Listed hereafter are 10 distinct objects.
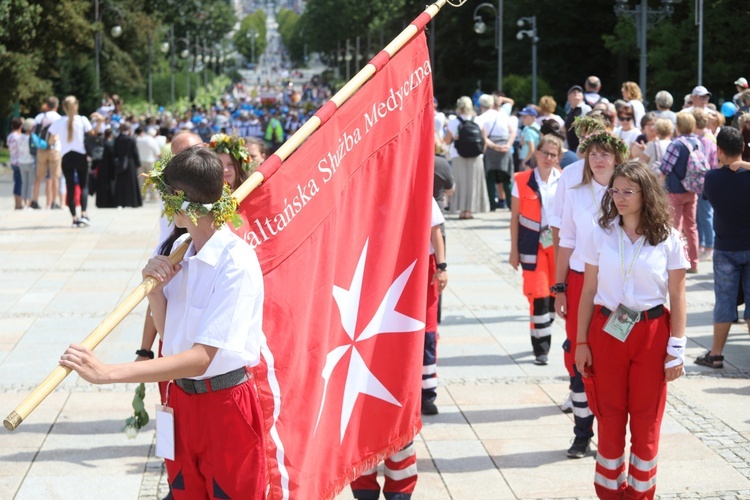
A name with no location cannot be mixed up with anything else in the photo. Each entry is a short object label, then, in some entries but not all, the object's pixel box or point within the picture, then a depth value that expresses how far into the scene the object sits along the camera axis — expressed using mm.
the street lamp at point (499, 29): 43625
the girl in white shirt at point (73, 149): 17250
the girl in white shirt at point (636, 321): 5410
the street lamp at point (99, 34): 47631
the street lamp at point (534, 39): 41822
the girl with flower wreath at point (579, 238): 6648
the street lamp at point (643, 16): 22797
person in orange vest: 8741
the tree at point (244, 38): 197125
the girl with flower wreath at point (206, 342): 3854
